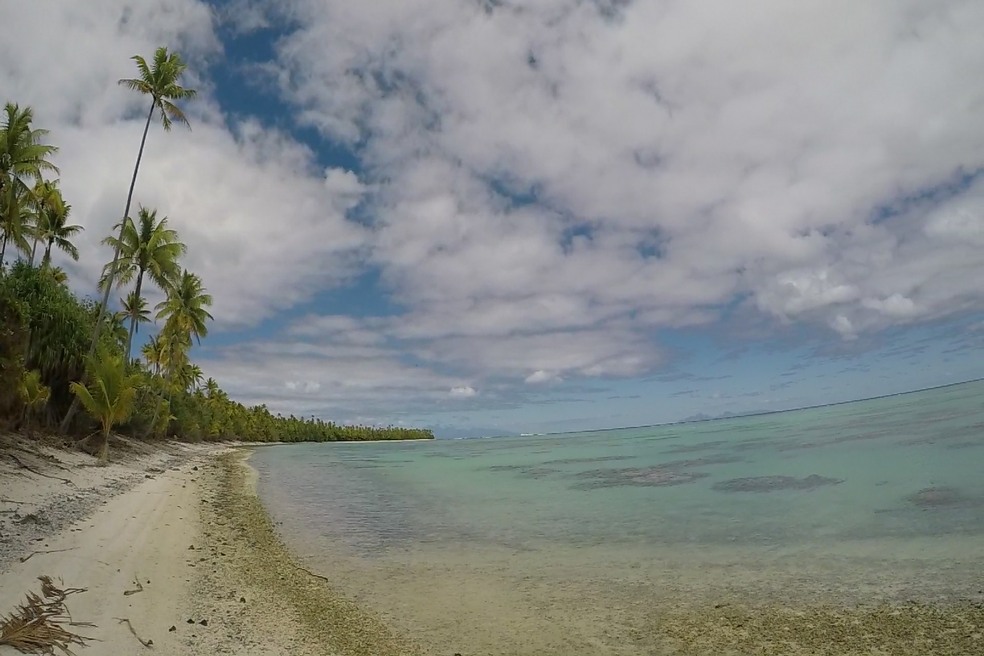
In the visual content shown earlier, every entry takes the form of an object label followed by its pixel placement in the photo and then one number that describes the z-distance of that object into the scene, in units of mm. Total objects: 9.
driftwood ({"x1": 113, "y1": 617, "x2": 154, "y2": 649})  5439
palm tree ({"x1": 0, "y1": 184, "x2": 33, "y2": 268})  20281
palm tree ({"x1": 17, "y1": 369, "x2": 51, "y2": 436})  17688
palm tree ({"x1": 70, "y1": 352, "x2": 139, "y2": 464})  20469
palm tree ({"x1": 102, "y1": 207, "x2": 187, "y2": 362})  29091
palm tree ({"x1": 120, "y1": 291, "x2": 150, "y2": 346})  35375
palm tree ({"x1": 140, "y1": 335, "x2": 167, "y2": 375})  49712
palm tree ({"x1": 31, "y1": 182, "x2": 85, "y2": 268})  29141
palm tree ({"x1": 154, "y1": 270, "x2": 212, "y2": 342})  40562
